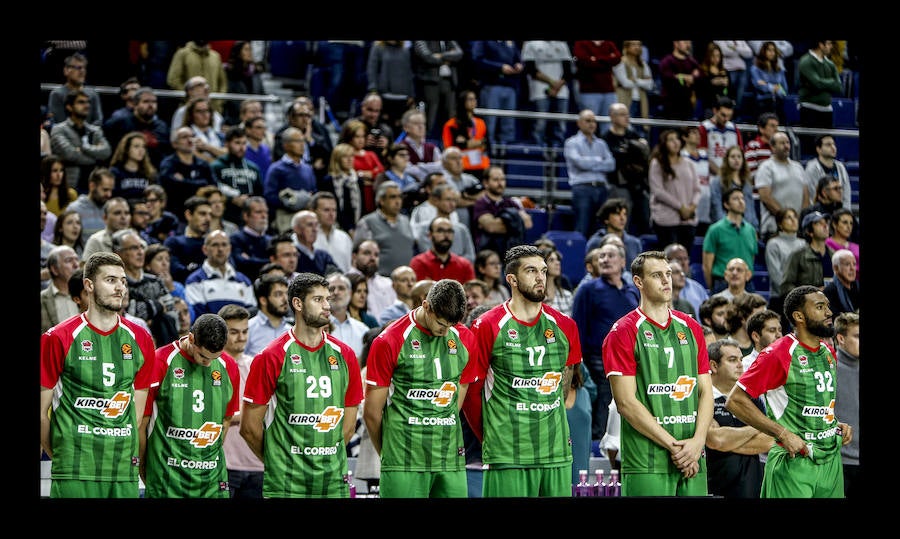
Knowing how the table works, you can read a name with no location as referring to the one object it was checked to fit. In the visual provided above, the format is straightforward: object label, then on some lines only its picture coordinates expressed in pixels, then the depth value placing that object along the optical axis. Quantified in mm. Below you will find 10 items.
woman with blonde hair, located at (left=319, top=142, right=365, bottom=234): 25797
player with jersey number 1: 16016
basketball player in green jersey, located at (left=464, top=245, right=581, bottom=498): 16156
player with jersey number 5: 15305
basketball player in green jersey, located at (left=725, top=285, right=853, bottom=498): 16469
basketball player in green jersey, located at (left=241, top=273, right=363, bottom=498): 15766
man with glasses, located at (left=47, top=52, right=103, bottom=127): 26703
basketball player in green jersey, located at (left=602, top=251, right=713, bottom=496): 15812
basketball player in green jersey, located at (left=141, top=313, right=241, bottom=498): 15867
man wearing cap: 25453
